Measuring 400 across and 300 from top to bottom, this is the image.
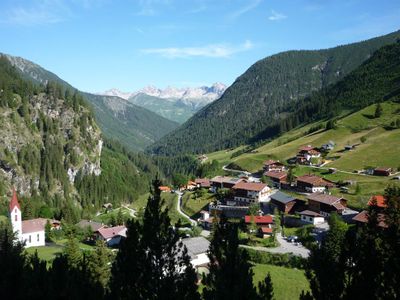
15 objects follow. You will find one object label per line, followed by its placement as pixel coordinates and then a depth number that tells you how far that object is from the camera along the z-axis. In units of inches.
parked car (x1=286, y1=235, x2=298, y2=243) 3575.3
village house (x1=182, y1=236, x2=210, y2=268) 3139.3
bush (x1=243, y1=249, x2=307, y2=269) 3065.9
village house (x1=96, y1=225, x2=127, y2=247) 4050.2
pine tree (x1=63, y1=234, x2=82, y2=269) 2599.7
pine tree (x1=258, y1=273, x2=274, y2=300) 995.9
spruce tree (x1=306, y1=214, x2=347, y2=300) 926.4
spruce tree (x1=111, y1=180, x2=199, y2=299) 1000.9
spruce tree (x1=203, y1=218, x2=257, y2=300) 956.0
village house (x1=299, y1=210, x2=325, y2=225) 3823.8
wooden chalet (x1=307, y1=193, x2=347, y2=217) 3806.6
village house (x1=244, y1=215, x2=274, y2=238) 3740.2
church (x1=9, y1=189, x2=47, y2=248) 4025.6
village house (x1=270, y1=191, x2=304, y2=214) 4207.7
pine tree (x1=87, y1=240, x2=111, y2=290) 2051.1
